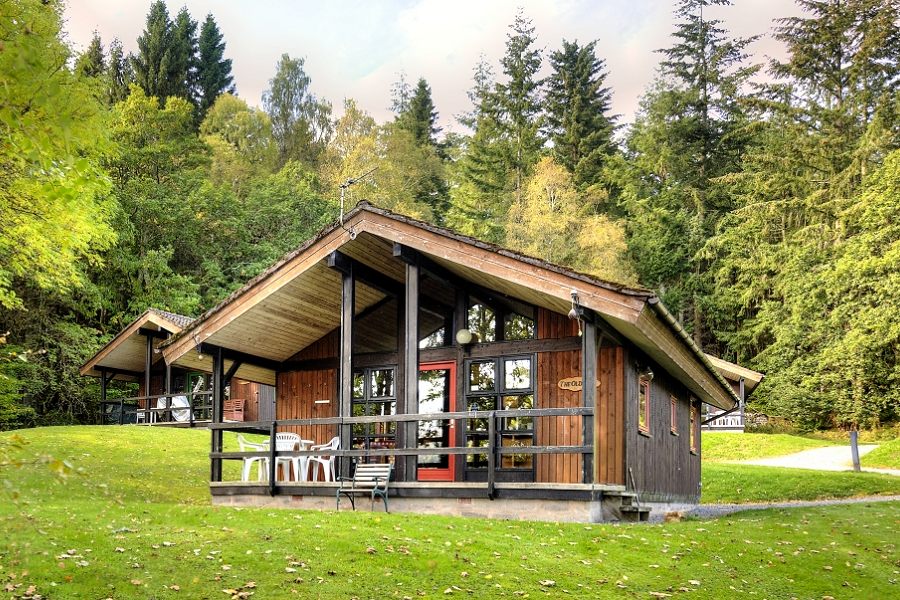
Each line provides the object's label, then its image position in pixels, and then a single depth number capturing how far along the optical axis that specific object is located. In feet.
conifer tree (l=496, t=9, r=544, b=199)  165.99
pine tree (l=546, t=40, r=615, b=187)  167.73
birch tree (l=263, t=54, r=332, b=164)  193.57
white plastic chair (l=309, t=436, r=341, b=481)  47.50
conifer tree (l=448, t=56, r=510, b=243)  158.71
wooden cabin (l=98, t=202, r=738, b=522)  40.16
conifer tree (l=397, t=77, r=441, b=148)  204.03
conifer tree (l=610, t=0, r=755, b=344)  156.04
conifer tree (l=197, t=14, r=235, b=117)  206.08
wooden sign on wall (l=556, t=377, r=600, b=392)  45.91
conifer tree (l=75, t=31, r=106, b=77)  181.31
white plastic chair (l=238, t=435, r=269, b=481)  48.86
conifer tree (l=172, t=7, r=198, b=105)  192.85
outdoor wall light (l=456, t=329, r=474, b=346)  48.55
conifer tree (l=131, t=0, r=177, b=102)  188.03
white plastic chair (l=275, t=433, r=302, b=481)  49.85
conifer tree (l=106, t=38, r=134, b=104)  178.07
